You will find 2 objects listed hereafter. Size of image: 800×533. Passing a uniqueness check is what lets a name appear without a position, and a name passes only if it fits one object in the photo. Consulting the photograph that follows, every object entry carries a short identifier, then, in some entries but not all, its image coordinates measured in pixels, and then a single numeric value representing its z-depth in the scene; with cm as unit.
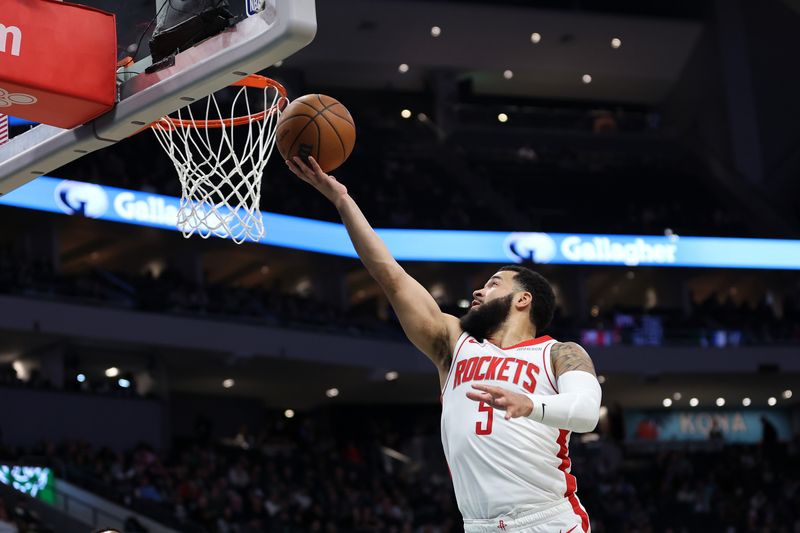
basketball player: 803
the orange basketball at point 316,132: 964
